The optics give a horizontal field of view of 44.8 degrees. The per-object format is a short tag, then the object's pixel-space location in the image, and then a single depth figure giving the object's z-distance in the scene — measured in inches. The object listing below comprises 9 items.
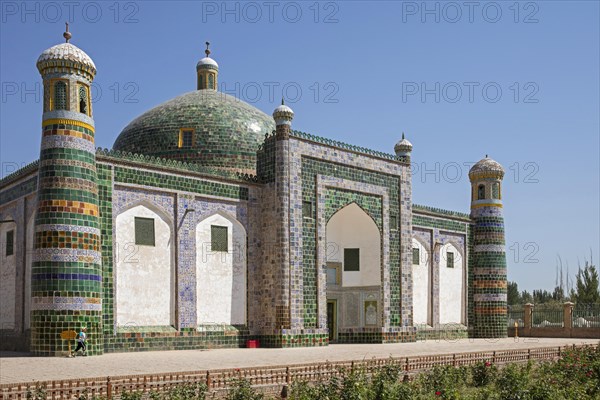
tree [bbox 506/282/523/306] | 3016.7
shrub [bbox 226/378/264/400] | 397.4
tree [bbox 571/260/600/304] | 1838.1
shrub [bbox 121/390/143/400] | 363.6
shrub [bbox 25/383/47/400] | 360.2
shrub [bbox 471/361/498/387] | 541.6
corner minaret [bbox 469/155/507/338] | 1305.4
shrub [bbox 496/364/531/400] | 432.1
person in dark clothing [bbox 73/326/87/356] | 712.4
